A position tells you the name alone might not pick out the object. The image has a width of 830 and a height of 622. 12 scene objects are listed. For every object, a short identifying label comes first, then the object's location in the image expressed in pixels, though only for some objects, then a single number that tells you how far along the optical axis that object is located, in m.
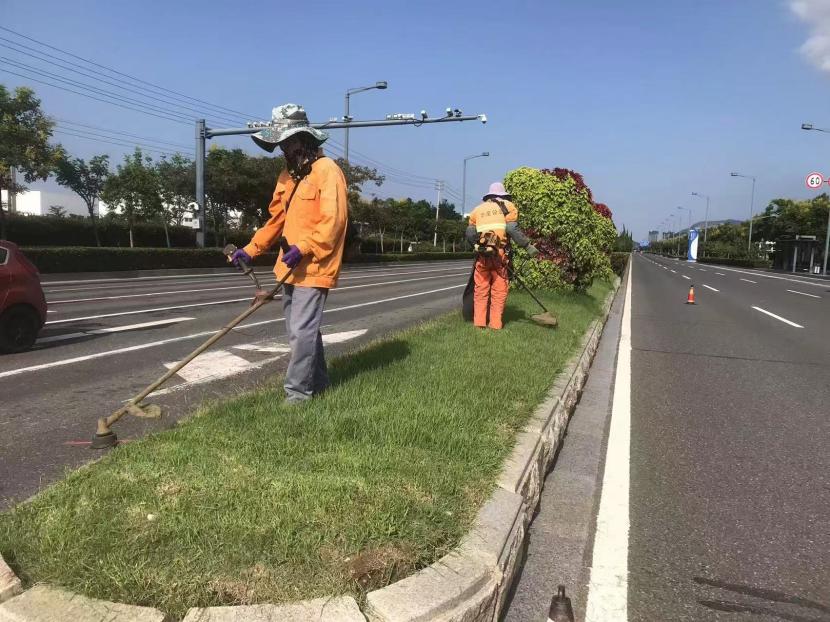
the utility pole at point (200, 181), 26.20
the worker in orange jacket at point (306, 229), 3.88
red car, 6.80
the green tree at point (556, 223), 11.97
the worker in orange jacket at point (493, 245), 7.40
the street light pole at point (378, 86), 24.81
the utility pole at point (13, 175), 21.04
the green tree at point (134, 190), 27.58
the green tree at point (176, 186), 31.28
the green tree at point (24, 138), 19.88
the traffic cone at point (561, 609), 2.04
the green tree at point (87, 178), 28.38
